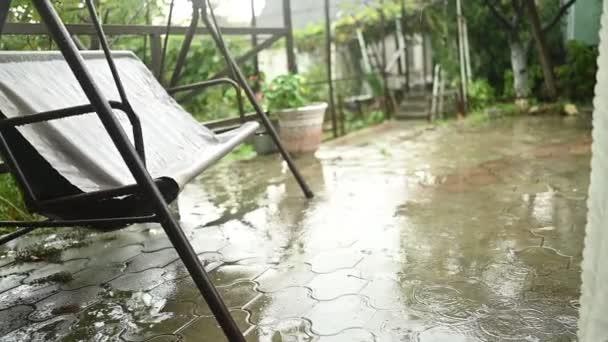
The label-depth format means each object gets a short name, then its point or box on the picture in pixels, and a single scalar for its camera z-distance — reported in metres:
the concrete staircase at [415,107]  7.47
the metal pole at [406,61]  8.09
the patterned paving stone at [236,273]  2.01
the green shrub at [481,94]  7.65
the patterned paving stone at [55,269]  2.18
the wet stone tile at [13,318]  1.73
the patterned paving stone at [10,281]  2.09
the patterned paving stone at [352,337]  1.48
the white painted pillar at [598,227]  0.81
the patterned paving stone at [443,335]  1.45
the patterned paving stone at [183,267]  2.10
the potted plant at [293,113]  4.71
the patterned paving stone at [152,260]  2.23
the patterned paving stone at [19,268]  2.26
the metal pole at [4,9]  1.31
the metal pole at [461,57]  7.04
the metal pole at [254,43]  4.82
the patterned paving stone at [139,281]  2.01
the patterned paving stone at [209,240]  2.42
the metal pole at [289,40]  4.87
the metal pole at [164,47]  2.84
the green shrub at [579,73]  7.04
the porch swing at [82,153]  1.32
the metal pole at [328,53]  5.45
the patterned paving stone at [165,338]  1.56
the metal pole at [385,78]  7.34
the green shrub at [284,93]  4.76
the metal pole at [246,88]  3.00
